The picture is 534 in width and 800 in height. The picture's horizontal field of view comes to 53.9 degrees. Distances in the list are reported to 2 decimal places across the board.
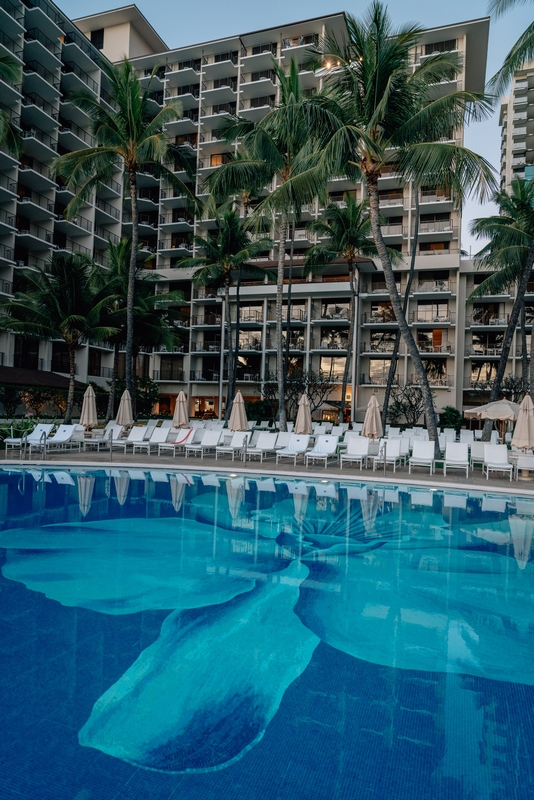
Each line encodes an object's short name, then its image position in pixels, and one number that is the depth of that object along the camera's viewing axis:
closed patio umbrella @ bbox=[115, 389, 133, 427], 18.05
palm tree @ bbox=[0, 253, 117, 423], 20.55
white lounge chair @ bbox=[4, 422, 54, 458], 15.33
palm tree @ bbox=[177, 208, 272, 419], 25.94
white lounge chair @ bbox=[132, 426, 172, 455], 16.62
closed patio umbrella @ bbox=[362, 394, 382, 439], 15.30
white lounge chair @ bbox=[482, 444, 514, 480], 13.17
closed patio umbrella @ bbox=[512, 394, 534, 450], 13.20
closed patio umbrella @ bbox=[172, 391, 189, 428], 18.72
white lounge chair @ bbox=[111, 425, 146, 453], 17.09
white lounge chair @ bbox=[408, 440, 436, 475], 13.80
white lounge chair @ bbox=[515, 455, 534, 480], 13.28
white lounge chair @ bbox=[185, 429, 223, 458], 16.12
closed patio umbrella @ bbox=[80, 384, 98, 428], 17.66
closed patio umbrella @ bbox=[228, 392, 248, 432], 17.00
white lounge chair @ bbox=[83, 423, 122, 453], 17.19
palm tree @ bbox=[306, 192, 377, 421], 25.81
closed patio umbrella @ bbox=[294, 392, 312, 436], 16.62
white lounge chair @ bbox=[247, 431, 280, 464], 15.95
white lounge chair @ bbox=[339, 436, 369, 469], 14.46
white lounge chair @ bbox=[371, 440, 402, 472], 14.22
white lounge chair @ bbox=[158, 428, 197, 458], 16.45
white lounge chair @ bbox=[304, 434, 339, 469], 14.83
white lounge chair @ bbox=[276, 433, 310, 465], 15.27
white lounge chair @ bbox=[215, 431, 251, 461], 15.90
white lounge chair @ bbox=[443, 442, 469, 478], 13.36
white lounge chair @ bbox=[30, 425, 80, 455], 15.96
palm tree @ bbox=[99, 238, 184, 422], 23.28
